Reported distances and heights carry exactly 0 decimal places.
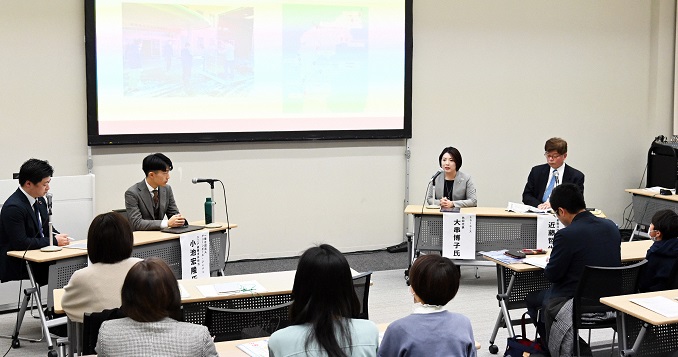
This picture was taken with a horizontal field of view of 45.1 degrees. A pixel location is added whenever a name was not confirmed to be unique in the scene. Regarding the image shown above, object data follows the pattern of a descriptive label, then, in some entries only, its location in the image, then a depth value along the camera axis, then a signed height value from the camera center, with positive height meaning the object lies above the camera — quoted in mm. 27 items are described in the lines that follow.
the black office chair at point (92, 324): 3660 -896
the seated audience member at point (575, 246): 4676 -702
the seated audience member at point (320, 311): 2744 -637
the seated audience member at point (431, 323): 2898 -719
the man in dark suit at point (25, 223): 5542 -679
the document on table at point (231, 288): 4453 -913
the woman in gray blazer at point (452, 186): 7301 -564
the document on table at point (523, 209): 7115 -749
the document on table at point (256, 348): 3435 -962
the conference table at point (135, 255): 5383 -917
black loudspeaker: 8734 -441
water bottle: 6422 -685
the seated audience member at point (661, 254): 4852 -783
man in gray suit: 6230 -577
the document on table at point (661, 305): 4097 -933
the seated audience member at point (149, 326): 2834 -706
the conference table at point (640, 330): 4207 -1111
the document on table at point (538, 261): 5164 -881
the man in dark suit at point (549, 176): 7293 -478
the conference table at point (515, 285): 5375 -1100
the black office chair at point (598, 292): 4531 -948
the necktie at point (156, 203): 6418 -621
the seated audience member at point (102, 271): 3906 -708
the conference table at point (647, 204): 7867 -790
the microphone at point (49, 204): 5559 -547
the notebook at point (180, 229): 6109 -796
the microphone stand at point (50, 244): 5516 -817
